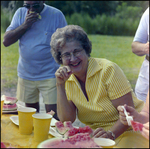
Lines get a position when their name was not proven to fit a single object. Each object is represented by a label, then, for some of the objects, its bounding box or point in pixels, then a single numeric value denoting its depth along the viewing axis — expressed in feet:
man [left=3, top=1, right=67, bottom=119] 11.58
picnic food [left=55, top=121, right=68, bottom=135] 5.94
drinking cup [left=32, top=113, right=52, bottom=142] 5.60
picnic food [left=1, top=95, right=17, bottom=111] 8.29
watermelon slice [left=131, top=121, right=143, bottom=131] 4.96
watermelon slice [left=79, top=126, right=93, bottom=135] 5.54
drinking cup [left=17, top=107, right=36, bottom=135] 6.16
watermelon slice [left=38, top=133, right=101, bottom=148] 4.50
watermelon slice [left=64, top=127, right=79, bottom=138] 5.46
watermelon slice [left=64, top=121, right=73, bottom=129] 6.04
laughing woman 7.34
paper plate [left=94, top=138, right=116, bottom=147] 4.74
